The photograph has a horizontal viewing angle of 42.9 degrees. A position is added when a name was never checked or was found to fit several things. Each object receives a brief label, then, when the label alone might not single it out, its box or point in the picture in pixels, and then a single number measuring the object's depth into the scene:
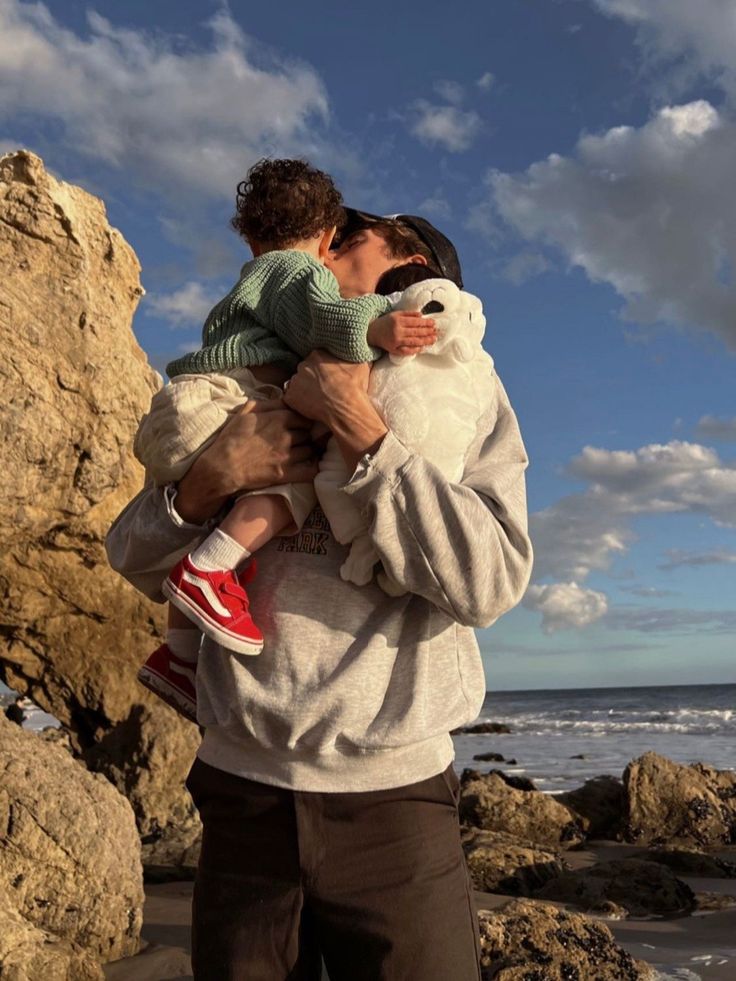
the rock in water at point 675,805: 9.60
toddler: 1.92
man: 1.72
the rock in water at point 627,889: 6.35
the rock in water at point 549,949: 3.88
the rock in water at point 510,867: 6.84
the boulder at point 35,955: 3.66
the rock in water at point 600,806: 10.08
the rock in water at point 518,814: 9.12
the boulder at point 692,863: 7.89
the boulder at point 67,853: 4.27
